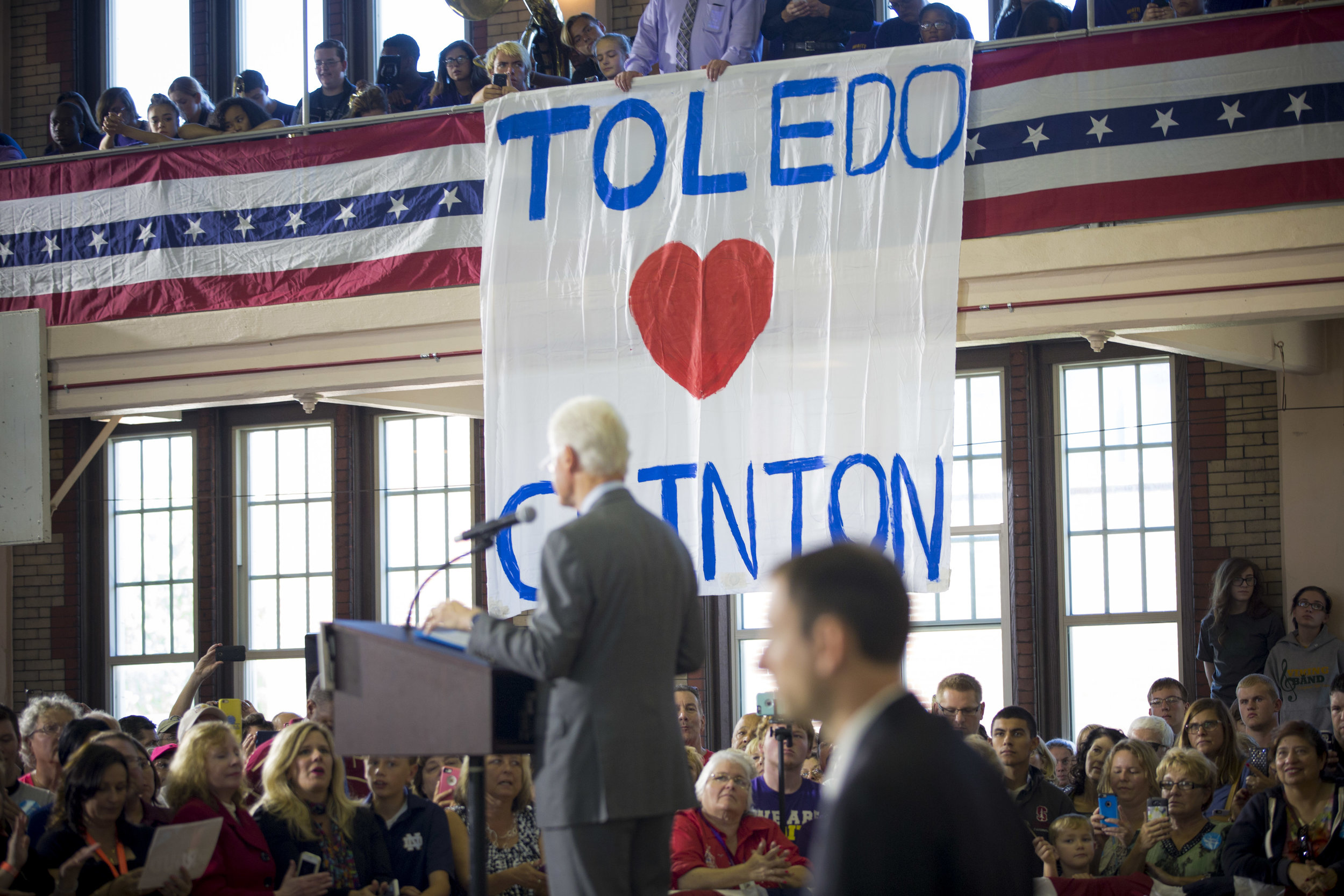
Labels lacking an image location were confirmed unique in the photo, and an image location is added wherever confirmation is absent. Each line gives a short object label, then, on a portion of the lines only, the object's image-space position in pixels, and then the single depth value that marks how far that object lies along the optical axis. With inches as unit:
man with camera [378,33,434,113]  654.5
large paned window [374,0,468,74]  832.3
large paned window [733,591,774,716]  766.5
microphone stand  227.6
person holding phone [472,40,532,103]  565.6
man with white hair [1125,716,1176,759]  513.7
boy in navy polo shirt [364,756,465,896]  370.0
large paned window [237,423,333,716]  842.8
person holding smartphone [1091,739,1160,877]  436.5
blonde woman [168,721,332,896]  349.4
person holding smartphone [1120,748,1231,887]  411.8
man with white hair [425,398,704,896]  223.0
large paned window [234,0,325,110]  856.9
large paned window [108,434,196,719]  858.8
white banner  478.0
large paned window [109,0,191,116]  882.1
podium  222.8
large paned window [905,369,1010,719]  729.6
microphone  223.1
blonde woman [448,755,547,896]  378.3
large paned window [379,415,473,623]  821.2
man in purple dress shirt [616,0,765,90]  532.7
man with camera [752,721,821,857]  431.8
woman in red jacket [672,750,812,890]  385.4
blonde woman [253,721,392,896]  359.9
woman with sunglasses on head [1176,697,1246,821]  463.8
